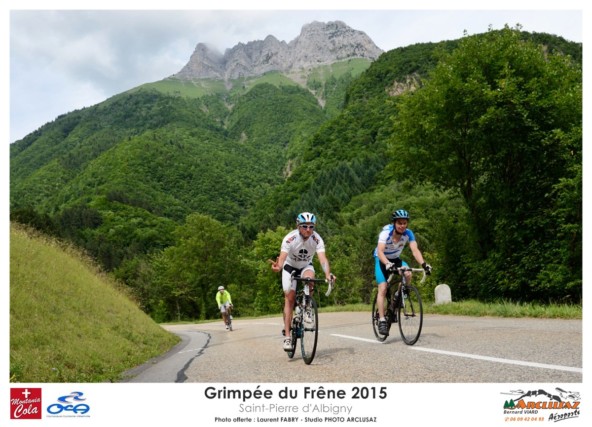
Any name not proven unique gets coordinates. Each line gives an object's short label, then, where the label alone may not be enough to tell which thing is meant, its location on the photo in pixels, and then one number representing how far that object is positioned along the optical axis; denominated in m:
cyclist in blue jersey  7.79
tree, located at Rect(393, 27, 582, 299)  19.27
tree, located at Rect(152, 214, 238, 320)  64.31
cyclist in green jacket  23.78
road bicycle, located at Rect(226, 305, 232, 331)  23.37
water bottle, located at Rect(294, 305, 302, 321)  7.47
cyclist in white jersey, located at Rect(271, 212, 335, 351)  7.04
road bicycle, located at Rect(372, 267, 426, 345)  7.67
